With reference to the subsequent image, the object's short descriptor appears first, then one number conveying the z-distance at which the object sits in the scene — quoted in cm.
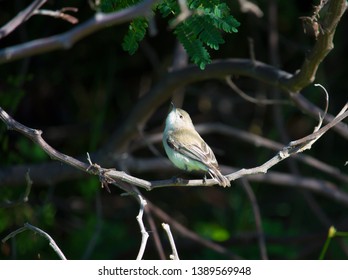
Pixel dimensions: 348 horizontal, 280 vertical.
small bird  934
